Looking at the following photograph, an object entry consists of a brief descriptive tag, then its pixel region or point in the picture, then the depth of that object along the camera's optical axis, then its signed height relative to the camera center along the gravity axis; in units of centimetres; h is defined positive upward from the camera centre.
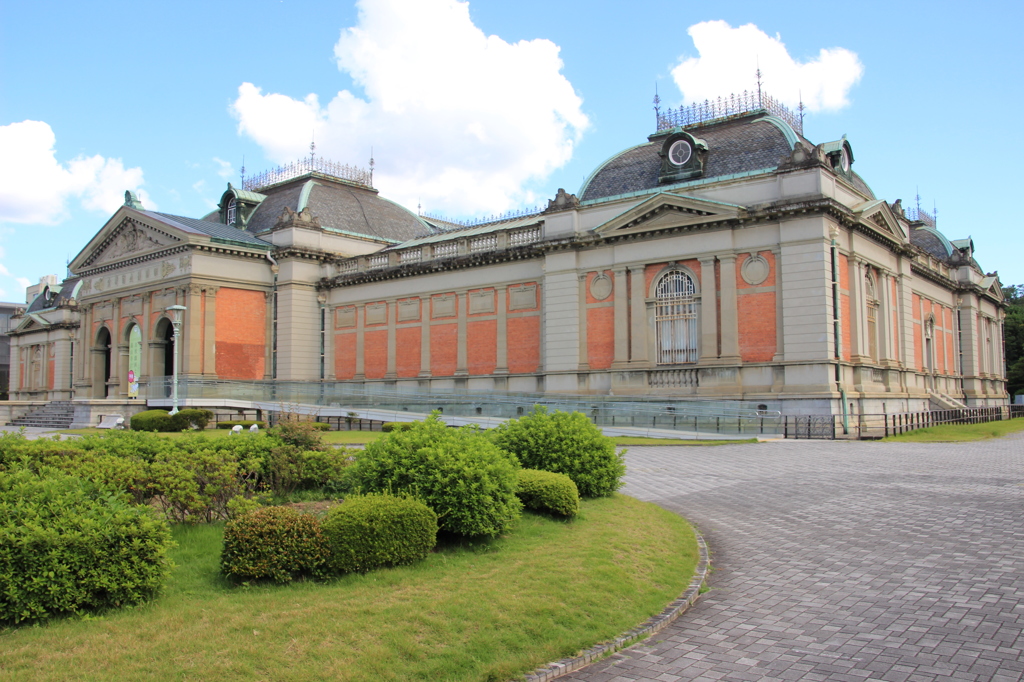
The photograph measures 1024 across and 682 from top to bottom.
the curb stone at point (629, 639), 624 -219
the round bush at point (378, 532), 760 -137
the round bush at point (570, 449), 1191 -89
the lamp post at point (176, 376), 3367 +85
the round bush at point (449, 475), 866 -93
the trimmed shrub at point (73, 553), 606 -124
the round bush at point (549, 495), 1032 -135
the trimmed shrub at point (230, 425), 3106 -117
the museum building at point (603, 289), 2858 +473
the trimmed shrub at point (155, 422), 3055 -99
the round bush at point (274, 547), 725 -141
